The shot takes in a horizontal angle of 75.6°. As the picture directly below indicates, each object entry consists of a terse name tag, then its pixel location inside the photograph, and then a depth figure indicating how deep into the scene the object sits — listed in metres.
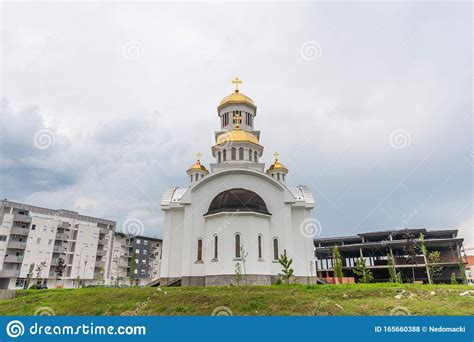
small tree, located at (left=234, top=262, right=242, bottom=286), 19.29
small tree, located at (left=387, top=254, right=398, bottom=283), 23.78
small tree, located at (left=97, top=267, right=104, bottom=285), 44.34
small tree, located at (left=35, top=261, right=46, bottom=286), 39.35
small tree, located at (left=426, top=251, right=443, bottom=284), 25.45
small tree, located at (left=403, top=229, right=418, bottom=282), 29.06
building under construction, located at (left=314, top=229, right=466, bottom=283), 45.22
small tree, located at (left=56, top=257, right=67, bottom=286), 34.07
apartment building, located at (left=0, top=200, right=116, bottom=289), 39.81
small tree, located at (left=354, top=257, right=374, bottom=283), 22.44
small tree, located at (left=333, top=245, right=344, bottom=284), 25.98
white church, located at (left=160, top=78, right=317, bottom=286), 21.08
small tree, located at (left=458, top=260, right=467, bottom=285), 26.19
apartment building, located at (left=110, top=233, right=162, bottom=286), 55.36
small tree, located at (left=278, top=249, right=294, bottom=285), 18.59
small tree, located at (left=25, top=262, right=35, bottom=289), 35.88
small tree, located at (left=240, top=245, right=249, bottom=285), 20.30
